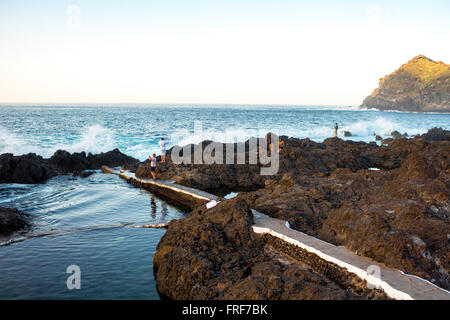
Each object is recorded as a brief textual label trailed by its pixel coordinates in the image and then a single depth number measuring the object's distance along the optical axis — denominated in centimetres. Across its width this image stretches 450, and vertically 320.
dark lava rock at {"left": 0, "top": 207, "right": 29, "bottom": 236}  1059
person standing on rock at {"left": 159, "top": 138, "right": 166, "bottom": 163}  1928
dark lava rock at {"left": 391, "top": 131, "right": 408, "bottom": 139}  4241
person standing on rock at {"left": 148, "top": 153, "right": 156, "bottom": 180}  1736
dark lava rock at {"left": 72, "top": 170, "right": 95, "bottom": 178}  2073
